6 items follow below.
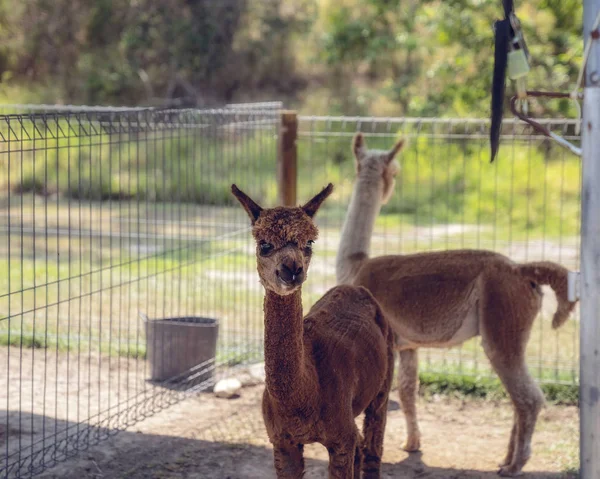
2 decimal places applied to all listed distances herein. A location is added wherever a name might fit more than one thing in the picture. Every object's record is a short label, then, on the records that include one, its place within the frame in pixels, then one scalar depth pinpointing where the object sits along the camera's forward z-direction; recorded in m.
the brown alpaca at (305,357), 3.30
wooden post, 6.91
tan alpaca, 5.08
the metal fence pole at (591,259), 2.90
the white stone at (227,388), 6.36
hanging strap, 3.40
